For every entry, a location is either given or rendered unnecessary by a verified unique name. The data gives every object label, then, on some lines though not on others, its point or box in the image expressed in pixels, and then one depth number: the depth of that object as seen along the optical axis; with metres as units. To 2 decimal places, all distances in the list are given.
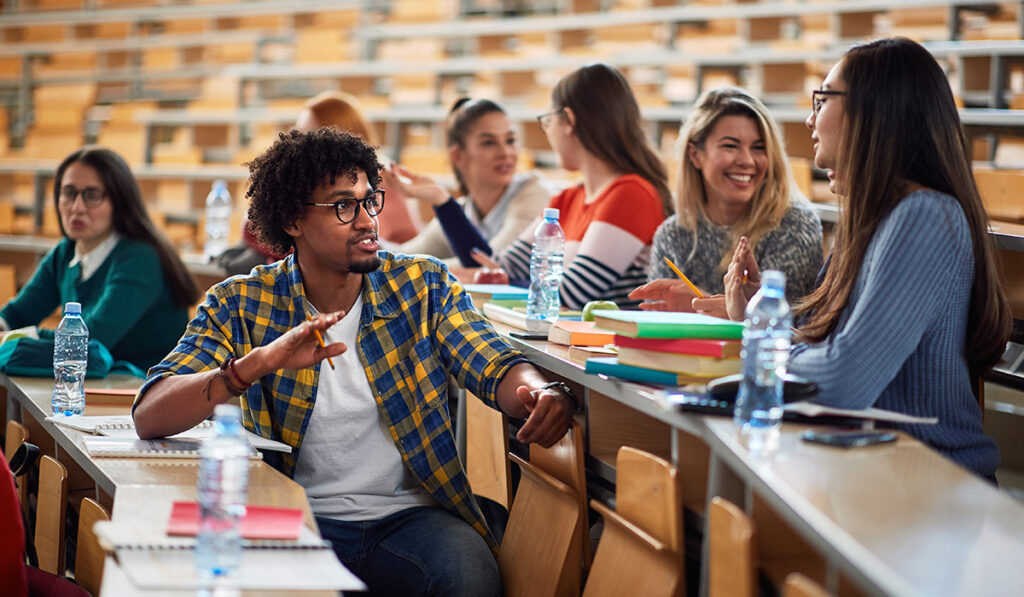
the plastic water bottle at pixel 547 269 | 3.40
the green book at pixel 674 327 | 2.83
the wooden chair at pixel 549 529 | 2.93
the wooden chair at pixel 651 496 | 2.68
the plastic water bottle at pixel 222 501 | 2.48
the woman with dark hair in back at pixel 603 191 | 3.81
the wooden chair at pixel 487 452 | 3.24
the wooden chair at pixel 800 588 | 2.33
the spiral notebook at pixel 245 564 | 2.45
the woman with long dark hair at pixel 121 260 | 3.96
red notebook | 2.57
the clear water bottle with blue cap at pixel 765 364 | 2.65
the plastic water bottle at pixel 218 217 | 6.61
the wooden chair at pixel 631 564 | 2.68
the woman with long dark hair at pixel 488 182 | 4.51
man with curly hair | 2.97
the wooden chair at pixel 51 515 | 3.04
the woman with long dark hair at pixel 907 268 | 2.72
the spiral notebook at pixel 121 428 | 2.97
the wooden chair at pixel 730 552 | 2.45
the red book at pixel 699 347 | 2.82
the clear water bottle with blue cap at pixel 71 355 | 3.47
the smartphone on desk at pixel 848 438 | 2.61
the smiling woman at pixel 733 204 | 3.54
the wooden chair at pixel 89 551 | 2.87
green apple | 3.27
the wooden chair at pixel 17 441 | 3.33
